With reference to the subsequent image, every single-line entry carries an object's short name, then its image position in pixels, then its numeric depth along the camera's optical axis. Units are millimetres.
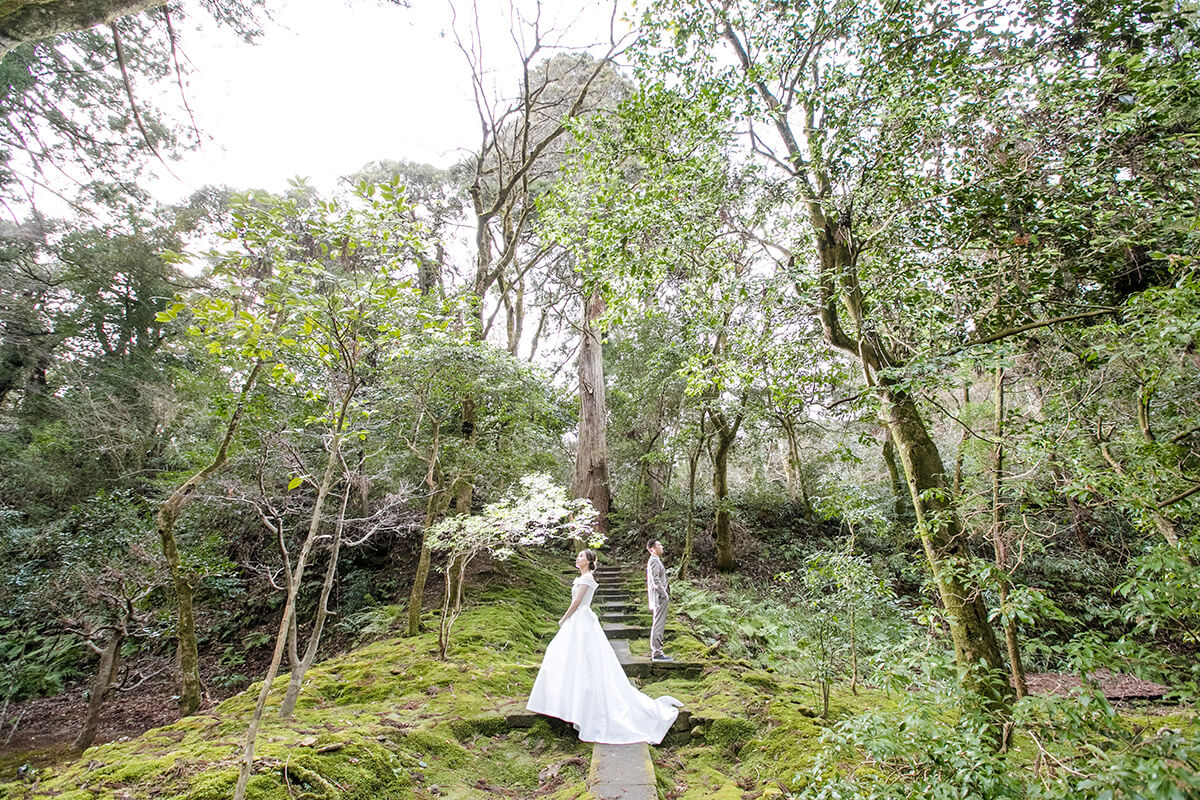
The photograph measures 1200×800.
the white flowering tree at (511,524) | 5500
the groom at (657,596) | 6285
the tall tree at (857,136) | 3836
